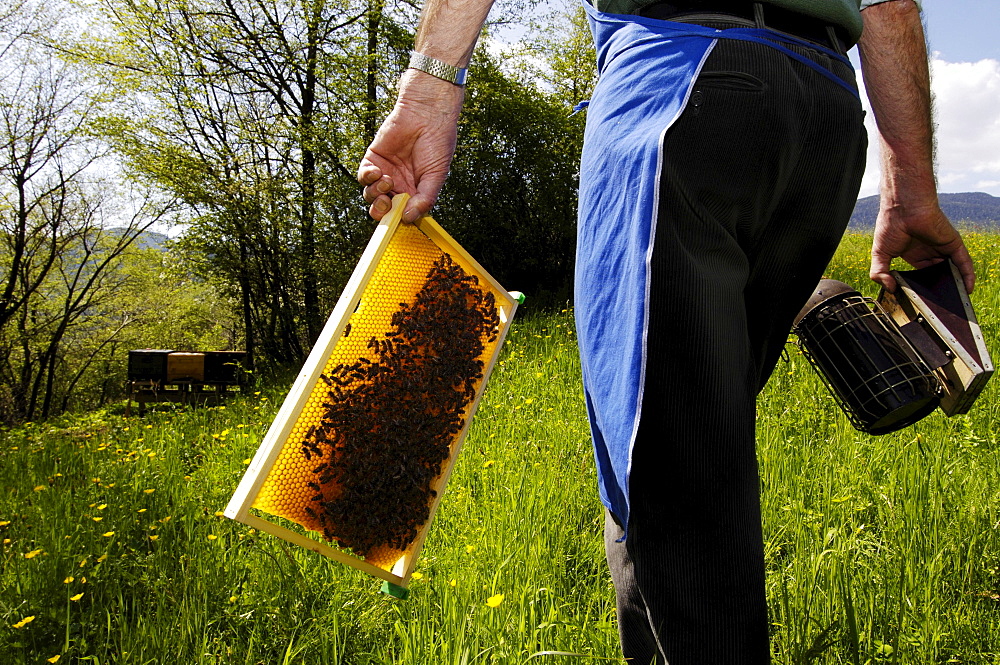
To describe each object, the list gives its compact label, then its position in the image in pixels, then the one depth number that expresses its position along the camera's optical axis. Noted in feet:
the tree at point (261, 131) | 45.01
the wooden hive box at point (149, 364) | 37.96
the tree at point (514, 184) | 43.11
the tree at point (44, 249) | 51.42
